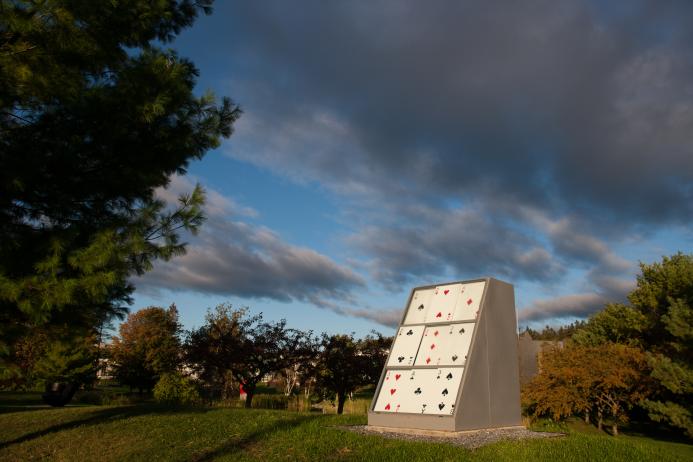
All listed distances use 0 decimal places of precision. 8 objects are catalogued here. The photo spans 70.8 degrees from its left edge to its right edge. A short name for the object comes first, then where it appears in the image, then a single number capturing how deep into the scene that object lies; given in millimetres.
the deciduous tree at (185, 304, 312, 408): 20094
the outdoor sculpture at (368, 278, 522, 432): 9625
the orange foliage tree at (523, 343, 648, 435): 18688
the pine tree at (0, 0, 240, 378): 6438
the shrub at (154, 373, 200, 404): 21453
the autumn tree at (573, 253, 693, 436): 16547
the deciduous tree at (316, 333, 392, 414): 20484
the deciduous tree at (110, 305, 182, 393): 33500
